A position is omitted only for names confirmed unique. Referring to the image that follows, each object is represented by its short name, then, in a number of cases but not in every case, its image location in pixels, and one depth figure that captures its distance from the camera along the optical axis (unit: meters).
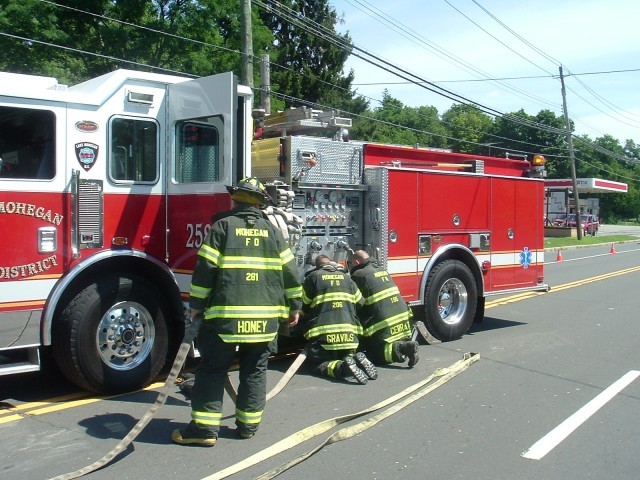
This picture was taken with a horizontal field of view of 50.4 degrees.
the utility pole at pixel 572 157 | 39.26
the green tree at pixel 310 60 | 35.62
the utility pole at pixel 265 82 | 15.29
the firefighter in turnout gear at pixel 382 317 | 7.42
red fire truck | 5.66
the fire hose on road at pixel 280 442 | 4.46
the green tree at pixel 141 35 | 18.19
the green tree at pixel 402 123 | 47.69
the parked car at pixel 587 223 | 53.41
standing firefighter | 4.88
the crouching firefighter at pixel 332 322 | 6.94
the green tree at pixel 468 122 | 85.19
